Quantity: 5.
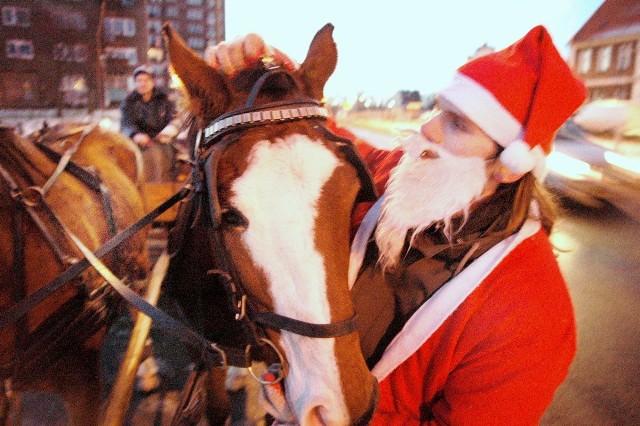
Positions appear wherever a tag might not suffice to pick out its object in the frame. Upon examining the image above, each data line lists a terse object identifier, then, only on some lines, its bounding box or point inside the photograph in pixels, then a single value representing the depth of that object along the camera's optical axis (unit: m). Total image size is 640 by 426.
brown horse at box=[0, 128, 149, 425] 1.92
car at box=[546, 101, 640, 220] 7.70
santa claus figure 1.16
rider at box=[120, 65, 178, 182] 5.63
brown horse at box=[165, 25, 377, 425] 1.23
